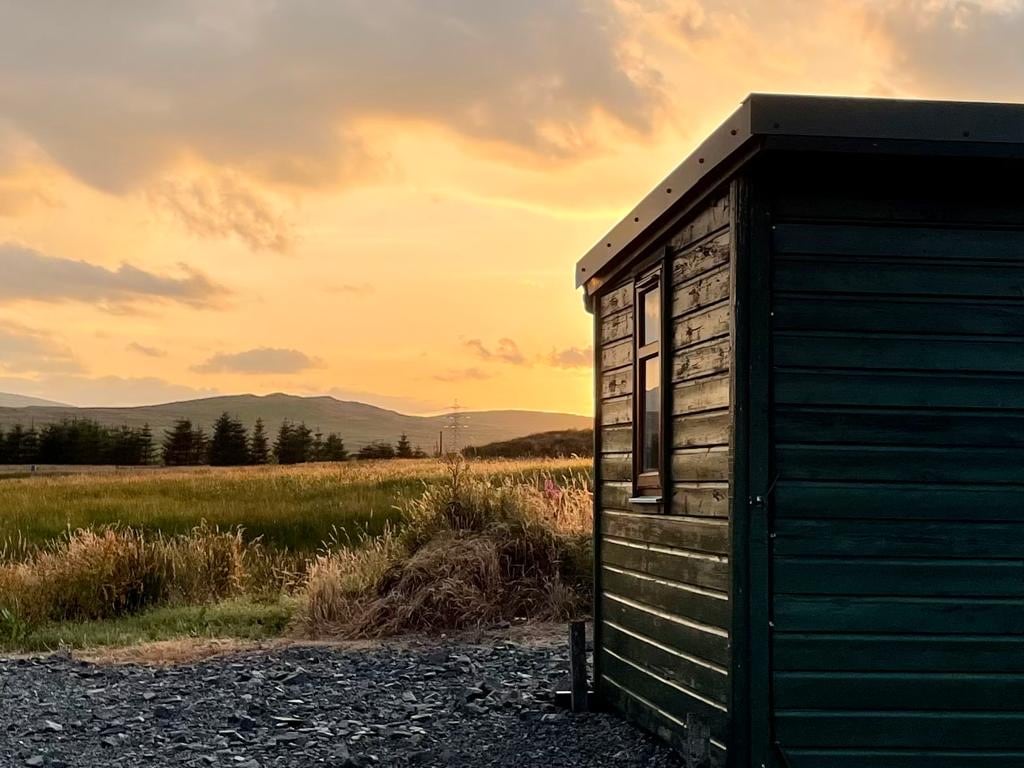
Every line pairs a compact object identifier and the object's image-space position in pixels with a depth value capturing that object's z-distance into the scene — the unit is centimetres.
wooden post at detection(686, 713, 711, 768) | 539
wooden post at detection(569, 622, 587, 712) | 759
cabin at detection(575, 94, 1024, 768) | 515
